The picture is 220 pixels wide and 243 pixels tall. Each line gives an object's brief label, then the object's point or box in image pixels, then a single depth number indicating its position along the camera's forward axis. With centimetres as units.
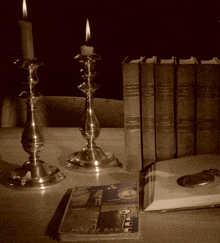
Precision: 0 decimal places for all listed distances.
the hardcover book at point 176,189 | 69
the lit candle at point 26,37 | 78
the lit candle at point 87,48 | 92
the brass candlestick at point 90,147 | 95
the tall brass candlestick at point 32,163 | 84
